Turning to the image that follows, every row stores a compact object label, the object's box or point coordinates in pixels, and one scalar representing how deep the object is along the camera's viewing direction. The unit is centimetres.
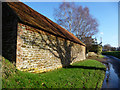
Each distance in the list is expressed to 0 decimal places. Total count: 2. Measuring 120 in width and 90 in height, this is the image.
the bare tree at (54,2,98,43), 1869
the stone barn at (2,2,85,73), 490
